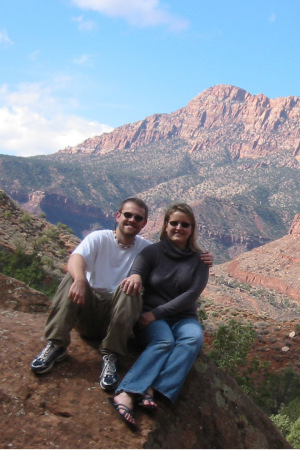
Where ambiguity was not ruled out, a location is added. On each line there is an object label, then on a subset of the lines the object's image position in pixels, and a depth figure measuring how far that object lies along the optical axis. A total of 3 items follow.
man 4.30
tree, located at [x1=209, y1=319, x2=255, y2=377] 11.59
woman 4.03
